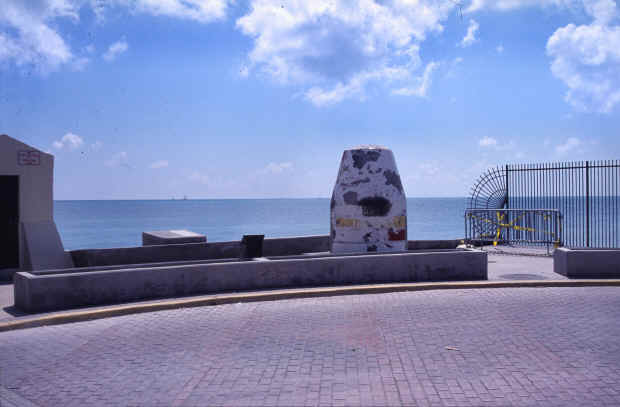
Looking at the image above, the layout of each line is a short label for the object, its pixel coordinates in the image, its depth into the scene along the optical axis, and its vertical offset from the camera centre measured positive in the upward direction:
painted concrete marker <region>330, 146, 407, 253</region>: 13.05 +0.34
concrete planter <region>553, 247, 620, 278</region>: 11.49 -0.96
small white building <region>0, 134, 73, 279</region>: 12.62 +0.10
